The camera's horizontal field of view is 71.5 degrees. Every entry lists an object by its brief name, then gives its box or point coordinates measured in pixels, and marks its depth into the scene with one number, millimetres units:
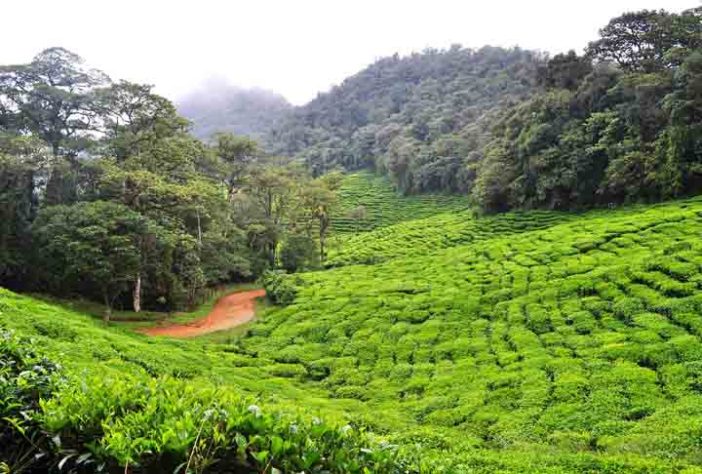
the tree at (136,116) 29641
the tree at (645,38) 36781
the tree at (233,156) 42247
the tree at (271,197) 40406
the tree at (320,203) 36438
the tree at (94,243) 21375
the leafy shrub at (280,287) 26016
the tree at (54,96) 30000
